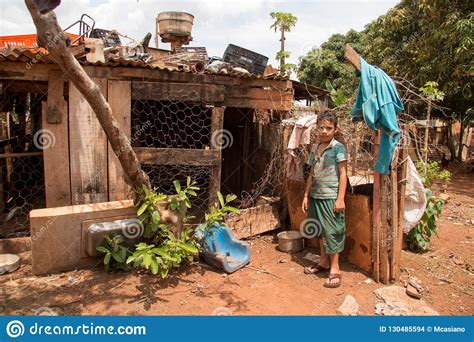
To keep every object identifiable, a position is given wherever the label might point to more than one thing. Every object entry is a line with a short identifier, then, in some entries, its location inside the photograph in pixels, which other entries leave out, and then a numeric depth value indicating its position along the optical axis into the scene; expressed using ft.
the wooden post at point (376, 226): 12.16
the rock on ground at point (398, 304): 10.59
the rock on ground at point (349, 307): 10.68
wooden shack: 14.10
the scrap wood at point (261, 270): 13.42
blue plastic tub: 13.28
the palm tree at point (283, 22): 38.73
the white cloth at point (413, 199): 13.30
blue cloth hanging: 11.28
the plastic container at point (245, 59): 20.33
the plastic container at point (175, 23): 26.46
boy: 12.23
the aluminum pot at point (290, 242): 15.42
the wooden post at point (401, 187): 12.21
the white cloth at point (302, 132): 14.52
